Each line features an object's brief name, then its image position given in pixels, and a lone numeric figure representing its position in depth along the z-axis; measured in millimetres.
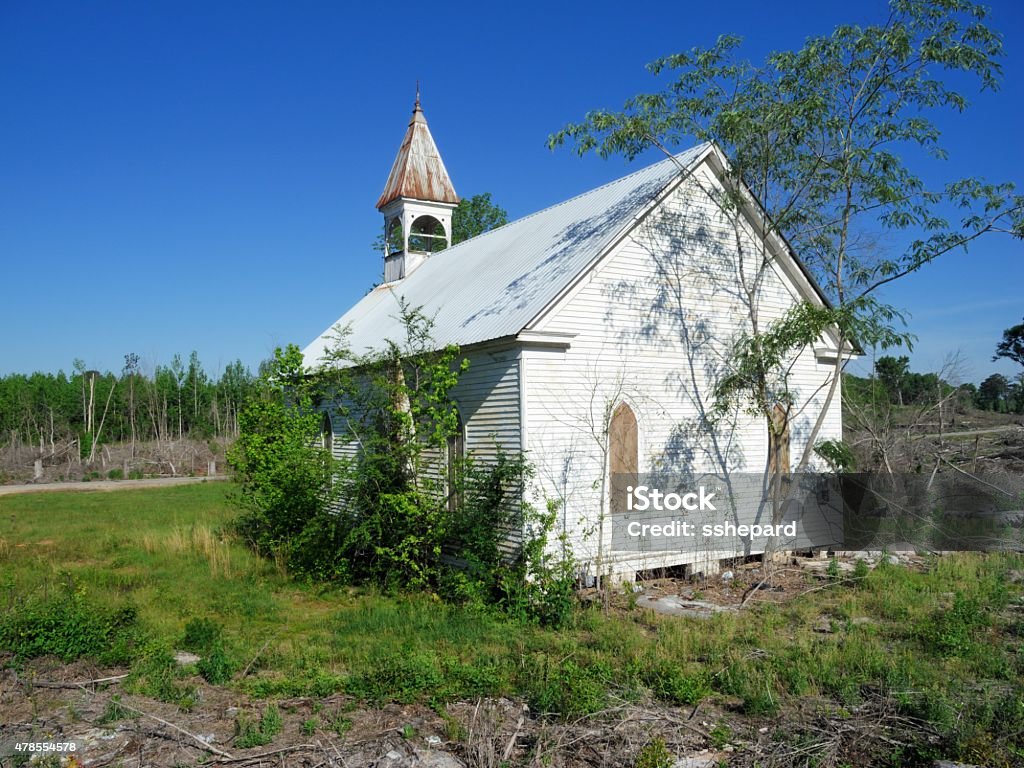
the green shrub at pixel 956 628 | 8961
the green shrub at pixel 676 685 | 7492
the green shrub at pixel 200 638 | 9523
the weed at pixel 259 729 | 6520
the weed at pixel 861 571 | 13086
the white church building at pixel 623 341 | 12812
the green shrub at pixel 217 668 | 8242
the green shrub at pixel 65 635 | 8750
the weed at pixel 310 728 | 6766
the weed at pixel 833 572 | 13461
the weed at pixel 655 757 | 5847
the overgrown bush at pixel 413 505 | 11664
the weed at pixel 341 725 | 6781
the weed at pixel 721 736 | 6547
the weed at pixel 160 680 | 7666
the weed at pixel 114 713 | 6969
